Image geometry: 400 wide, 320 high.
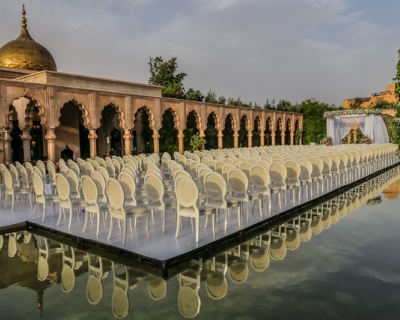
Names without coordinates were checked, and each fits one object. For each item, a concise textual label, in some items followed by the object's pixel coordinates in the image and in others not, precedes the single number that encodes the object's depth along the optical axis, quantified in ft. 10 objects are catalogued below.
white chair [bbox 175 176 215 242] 18.28
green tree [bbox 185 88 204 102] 108.27
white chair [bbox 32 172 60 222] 23.99
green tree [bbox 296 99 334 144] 124.67
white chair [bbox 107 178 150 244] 18.63
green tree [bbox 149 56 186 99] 148.97
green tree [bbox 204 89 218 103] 113.38
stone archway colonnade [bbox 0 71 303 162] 49.11
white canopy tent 96.27
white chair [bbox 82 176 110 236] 20.08
